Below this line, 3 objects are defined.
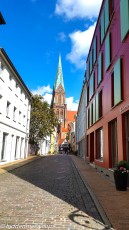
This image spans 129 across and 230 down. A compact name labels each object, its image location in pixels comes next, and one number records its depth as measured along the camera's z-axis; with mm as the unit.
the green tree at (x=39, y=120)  27108
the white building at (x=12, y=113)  14064
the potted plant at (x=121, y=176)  6461
